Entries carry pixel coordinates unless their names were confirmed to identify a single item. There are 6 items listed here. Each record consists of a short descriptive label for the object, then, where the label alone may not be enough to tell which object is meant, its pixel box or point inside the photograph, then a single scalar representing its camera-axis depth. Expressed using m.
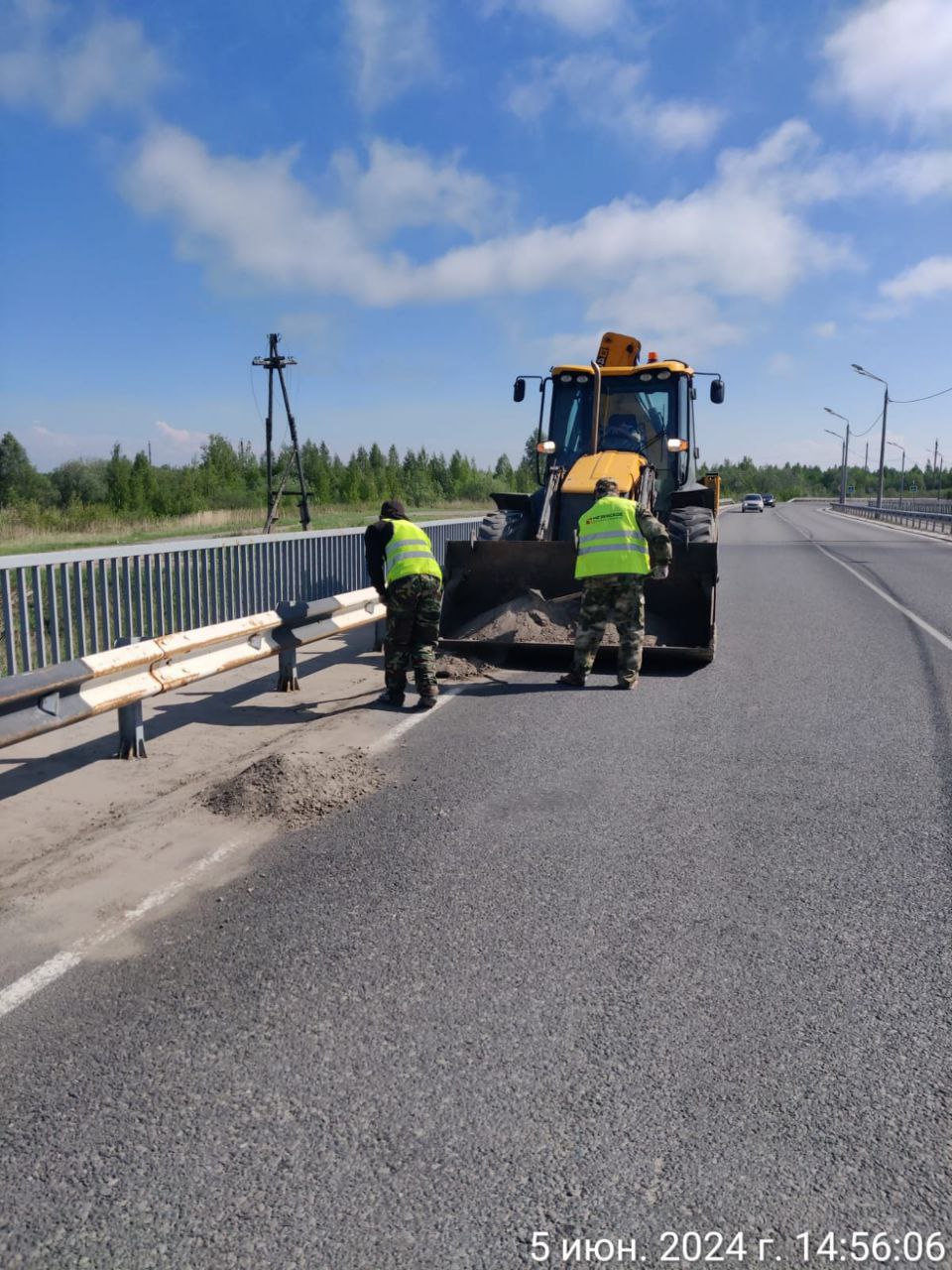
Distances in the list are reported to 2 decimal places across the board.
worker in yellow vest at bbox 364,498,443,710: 7.66
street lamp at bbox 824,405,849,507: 80.88
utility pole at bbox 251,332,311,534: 22.86
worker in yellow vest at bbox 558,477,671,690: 8.24
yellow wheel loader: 9.30
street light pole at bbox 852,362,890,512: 50.96
